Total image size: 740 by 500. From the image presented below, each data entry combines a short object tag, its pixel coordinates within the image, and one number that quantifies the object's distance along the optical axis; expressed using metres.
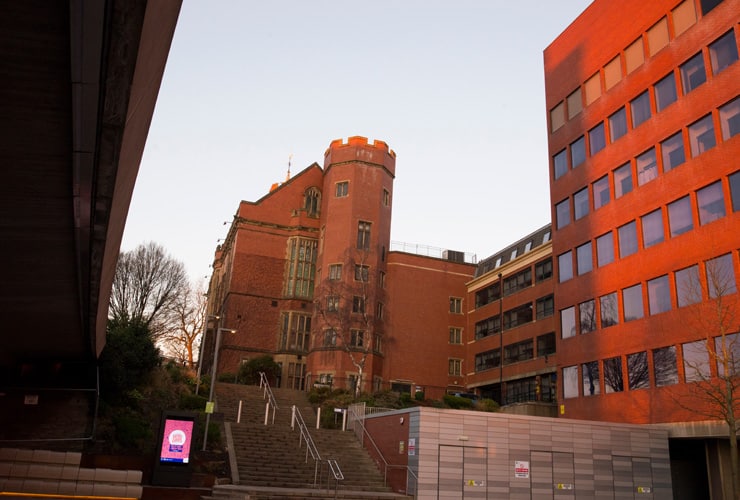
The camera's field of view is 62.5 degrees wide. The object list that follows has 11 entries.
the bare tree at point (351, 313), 43.75
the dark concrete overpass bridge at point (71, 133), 4.83
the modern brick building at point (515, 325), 42.12
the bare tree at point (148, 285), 39.59
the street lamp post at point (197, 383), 32.37
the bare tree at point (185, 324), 46.42
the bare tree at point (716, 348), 20.83
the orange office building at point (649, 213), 23.67
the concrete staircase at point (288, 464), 21.11
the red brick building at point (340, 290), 44.62
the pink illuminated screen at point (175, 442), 20.44
